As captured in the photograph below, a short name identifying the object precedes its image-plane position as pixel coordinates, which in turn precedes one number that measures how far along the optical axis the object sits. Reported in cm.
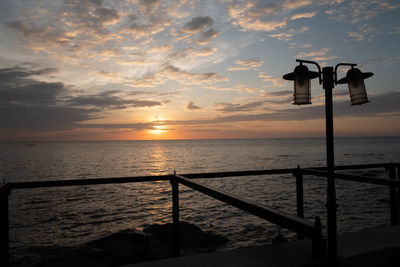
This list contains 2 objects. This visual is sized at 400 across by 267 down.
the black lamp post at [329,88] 304
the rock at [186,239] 1123
